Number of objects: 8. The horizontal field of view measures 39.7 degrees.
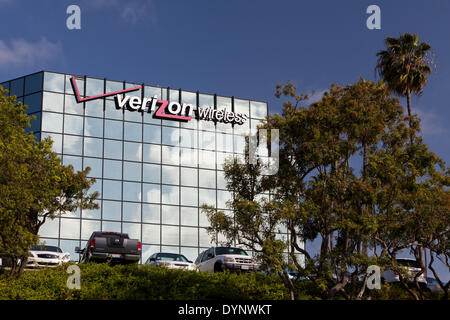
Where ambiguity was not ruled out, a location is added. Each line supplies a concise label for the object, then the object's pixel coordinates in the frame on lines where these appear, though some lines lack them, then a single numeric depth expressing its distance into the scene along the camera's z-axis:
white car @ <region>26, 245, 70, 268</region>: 27.00
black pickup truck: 25.52
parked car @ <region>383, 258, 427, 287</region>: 25.59
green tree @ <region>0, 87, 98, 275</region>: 22.55
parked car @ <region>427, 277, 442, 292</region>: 26.84
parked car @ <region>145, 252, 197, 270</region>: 25.92
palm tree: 38.88
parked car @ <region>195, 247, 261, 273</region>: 24.72
